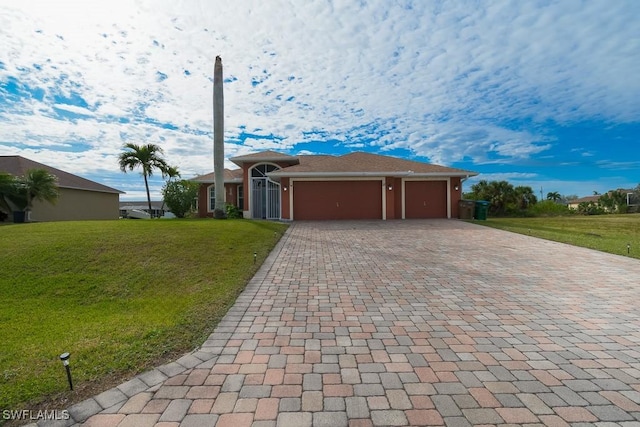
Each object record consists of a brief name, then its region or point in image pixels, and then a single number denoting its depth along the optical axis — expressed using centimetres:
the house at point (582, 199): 6669
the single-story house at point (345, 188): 1700
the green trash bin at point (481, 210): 1731
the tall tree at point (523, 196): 2269
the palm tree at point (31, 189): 1551
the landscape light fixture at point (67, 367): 241
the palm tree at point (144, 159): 2208
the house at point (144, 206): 2946
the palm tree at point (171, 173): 2328
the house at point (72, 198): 1856
